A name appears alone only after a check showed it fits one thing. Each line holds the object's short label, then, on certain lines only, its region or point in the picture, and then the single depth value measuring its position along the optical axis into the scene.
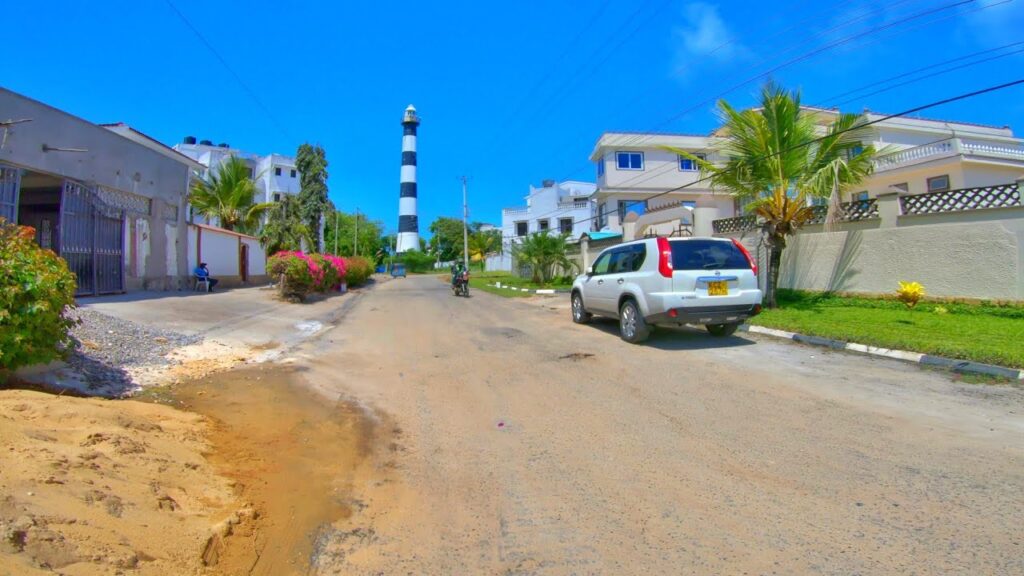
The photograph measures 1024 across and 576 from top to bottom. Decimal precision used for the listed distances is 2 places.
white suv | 8.14
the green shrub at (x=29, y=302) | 4.37
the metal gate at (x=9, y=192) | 10.55
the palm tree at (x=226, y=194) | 27.95
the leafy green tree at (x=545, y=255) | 27.58
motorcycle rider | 22.86
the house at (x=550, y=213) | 47.75
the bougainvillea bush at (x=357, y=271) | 29.23
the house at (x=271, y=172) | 49.81
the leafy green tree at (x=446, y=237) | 83.19
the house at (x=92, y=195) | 11.01
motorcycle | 22.77
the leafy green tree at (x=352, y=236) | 65.25
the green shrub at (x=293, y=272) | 16.81
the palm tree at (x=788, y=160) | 11.66
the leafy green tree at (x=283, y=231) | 31.97
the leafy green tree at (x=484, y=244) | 61.41
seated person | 18.42
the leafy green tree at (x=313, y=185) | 35.78
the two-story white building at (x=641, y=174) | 32.69
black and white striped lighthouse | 77.00
